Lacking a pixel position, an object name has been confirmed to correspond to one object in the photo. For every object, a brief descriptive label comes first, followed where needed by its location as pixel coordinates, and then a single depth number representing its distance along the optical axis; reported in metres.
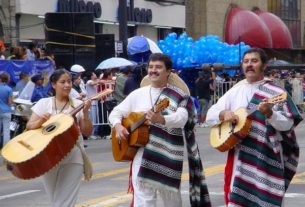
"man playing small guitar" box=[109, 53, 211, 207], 7.15
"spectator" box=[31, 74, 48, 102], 17.70
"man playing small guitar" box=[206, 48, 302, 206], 6.81
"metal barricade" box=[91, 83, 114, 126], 20.91
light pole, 24.62
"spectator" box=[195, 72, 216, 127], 24.53
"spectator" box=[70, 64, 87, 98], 20.42
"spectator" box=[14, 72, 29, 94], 18.17
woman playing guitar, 7.54
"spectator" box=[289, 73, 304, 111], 31.86
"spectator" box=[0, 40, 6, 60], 19.06
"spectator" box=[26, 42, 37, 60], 20.30
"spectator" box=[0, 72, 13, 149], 15.95
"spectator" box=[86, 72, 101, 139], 20.53
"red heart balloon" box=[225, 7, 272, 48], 39.97
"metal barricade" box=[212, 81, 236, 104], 26.75
